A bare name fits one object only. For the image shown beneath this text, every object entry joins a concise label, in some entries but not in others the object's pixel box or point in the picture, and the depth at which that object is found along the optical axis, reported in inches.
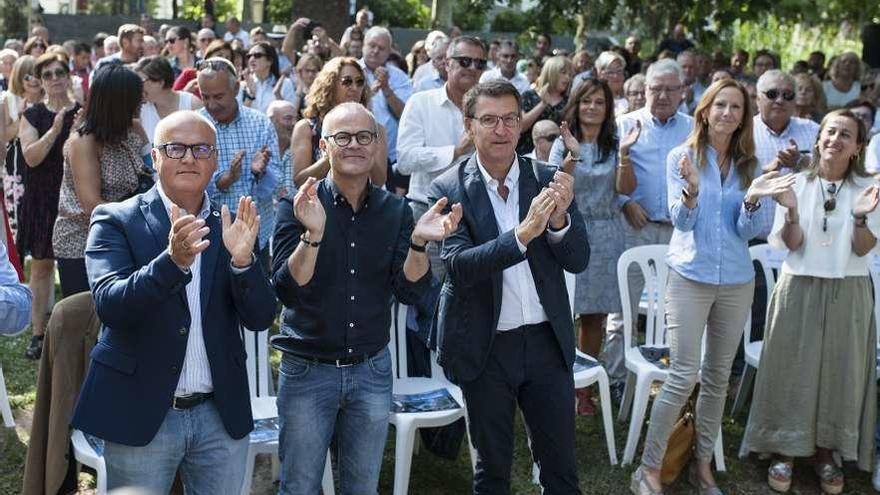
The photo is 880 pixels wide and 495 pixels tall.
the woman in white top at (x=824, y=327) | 199.8
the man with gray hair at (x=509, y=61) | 378.3
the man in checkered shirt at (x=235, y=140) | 213.8
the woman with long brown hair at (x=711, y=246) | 189.6
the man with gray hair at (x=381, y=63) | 361.7
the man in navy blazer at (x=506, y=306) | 154.1
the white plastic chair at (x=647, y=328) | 214.1
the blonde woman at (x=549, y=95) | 278.1
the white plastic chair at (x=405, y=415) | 183.2
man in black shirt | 146.0
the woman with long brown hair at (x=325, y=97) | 219.5
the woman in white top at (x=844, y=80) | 469.1
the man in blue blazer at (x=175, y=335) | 122.7
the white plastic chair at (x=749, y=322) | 233.6
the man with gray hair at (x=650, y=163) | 238.5
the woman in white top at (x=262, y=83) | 367.6
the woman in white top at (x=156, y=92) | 254.2
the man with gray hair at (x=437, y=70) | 343.9
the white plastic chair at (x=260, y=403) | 172.4
